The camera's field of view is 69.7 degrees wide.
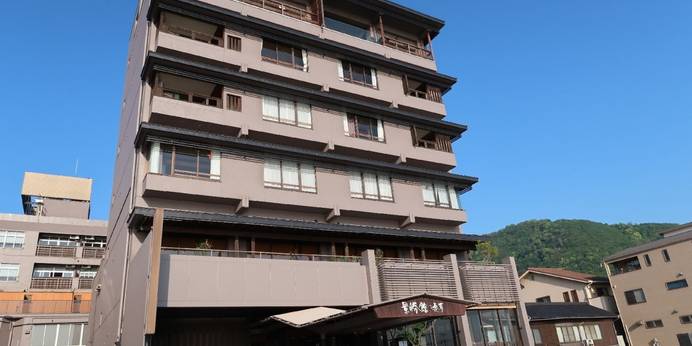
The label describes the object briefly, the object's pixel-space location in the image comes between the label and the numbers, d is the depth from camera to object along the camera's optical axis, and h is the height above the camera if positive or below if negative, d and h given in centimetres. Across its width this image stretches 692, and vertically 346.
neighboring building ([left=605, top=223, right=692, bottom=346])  4484 +638
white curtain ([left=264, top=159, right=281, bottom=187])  2514 +1052
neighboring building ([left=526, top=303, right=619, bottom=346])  3891 +342
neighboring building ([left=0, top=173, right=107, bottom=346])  3591 +1311
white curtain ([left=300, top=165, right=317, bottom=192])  2616 +1050
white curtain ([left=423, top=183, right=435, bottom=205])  3053 +1071
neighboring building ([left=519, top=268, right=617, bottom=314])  5084 +805
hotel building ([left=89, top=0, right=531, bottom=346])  1950 +986
